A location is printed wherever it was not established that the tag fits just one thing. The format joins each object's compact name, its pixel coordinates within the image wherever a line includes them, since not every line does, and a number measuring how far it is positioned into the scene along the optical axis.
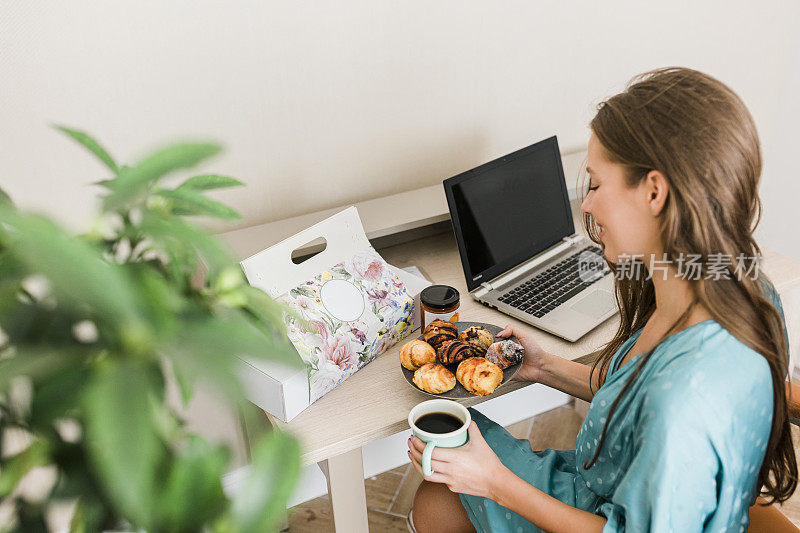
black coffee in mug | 1.03
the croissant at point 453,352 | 1.12
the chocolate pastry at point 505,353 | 1.14
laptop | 1.37
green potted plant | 0.23
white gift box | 1.06
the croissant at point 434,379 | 1.09
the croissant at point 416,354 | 1.13
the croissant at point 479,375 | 1.07
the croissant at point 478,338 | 1.16
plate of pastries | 1.09
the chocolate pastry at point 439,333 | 1.16
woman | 0.85
